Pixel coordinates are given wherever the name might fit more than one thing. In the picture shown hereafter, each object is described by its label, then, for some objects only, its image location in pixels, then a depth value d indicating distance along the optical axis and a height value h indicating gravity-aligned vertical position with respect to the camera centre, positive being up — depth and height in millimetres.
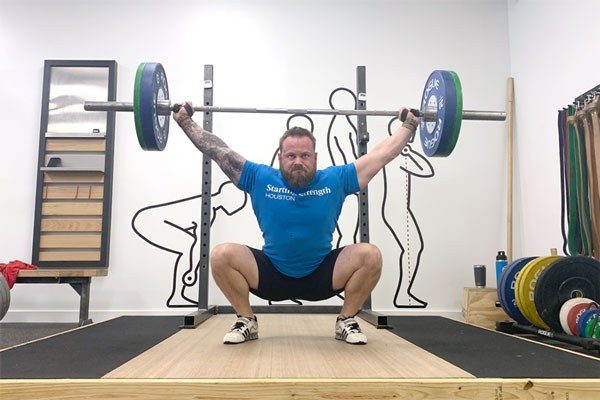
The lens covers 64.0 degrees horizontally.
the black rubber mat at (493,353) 1365 -432
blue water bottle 3373 -219
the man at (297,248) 1940 -89
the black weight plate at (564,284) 2332 -253
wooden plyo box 3289 -525
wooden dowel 3615 +444
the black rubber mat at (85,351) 1335 -451
